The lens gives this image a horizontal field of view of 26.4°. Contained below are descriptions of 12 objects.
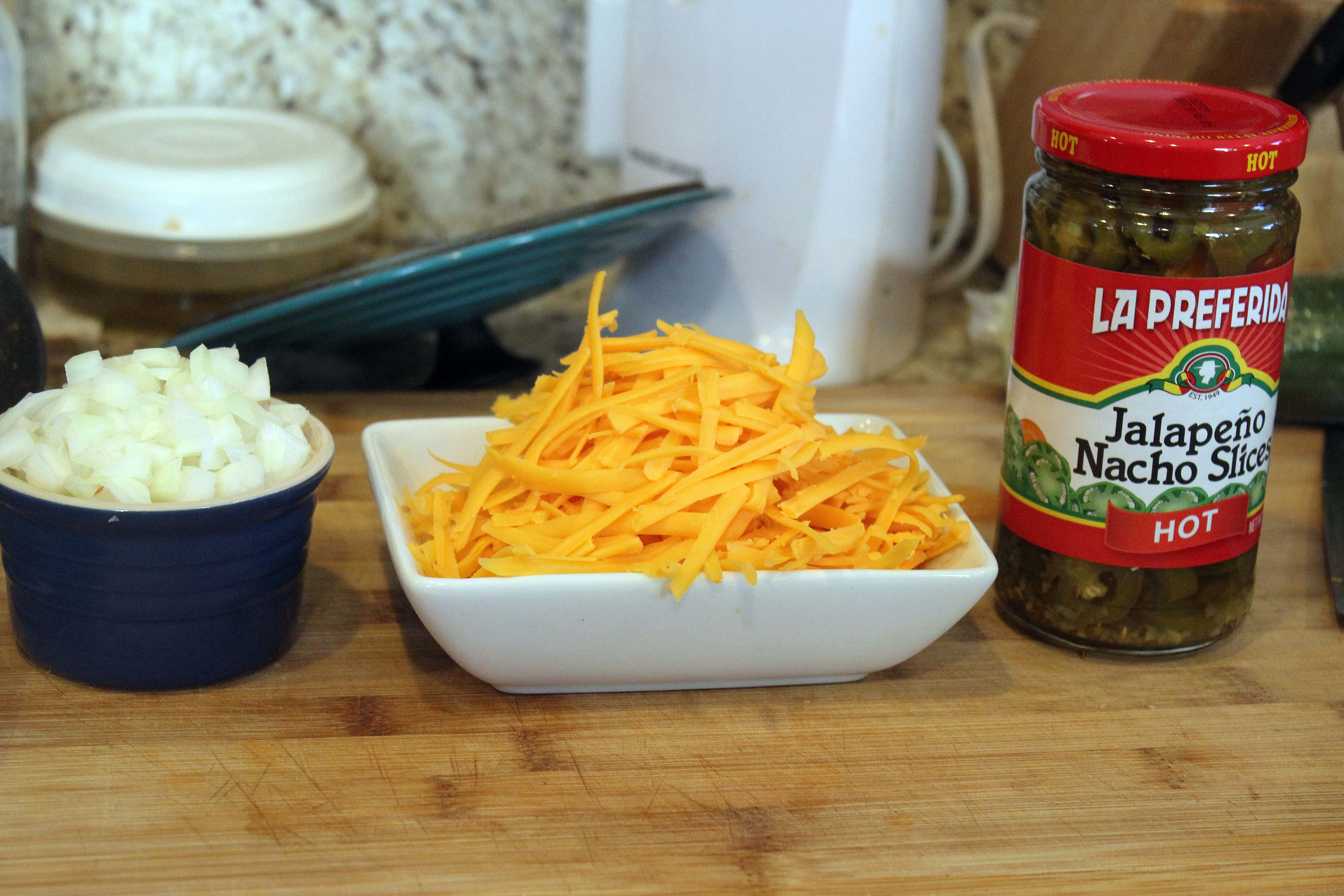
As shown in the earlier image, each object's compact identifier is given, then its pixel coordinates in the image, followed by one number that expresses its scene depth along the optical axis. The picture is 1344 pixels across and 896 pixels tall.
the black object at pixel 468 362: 0.96
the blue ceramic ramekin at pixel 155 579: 0.70
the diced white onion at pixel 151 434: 0.70
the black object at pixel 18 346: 0.79
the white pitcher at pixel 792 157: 0.92
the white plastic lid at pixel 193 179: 0.93
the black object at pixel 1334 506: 0.80
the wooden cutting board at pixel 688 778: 0.68
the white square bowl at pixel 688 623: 0.70
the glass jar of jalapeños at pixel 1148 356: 0.71
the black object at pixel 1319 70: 0.90
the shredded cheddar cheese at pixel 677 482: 0.71
